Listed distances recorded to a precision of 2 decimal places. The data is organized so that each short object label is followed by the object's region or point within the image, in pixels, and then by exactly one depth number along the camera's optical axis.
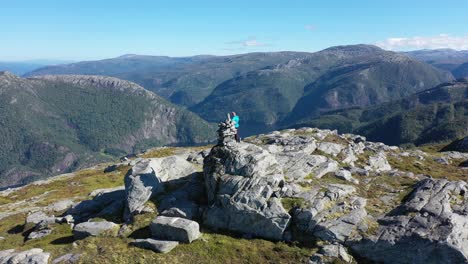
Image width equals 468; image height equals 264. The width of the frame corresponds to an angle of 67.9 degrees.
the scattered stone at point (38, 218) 45.63
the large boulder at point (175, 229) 34.53
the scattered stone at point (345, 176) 47.69
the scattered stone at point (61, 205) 55.94
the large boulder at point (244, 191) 35.66
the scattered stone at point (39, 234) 41.78
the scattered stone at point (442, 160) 80.47
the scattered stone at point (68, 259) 32.22
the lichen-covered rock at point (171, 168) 48.62
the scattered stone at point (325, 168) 48.34
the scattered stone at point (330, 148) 64.59
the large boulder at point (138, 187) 41.56
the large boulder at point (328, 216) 33.09
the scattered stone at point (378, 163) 62.75
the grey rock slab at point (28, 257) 32.69
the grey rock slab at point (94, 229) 37.41
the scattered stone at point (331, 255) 30.34
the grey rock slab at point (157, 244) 33.34
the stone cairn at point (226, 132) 45.31
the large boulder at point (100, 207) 45.31
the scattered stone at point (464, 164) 78.89
